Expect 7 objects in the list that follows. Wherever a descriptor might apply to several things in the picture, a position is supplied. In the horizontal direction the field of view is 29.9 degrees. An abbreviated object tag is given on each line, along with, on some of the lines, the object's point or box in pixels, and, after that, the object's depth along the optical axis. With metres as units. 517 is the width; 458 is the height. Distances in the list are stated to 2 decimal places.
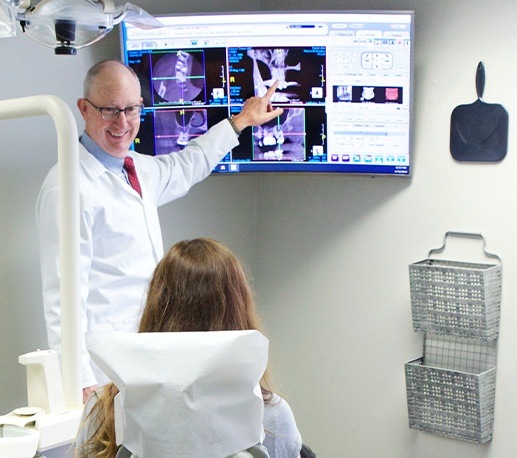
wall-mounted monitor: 3.29
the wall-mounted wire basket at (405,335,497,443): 3.29
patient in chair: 1.72
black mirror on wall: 3.23
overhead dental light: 1.99
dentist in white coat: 2.81
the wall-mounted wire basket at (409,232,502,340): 3.22
